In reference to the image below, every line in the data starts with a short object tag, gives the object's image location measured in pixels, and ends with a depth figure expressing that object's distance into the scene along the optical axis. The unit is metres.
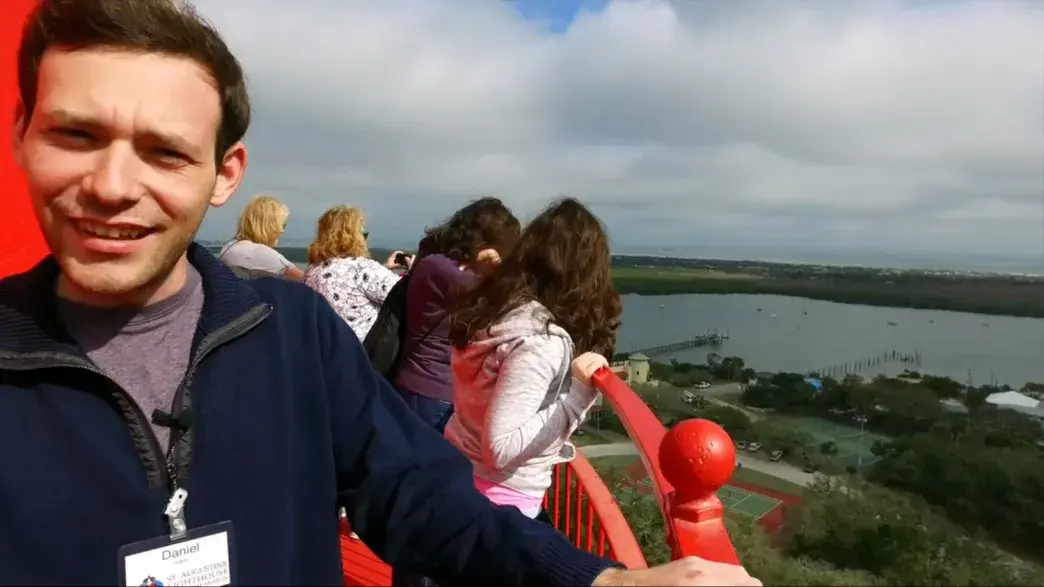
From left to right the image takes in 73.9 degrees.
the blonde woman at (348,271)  3.71
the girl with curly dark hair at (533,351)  1.82
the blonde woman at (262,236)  3.89
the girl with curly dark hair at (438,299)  2.96
